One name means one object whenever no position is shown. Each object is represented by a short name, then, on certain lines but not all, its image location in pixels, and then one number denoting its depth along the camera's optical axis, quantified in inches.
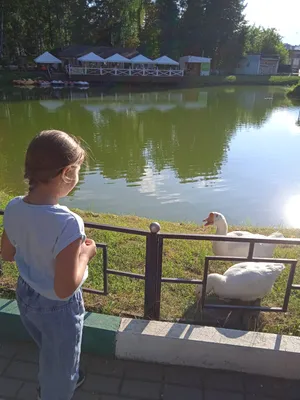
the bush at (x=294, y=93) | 1145.1
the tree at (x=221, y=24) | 1676.9
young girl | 48.1
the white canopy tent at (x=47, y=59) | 1225.1
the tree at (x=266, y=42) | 2037.4
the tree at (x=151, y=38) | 1611.7
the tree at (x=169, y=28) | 1637.6
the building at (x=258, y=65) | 1840.6
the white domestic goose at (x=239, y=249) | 119.3
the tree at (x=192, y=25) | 1649.9
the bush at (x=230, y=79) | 1526.8
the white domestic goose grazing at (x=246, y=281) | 96.5
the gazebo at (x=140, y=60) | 1300.3
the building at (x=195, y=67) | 1508.4
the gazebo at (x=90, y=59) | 1222.6
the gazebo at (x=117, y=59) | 1255.5
